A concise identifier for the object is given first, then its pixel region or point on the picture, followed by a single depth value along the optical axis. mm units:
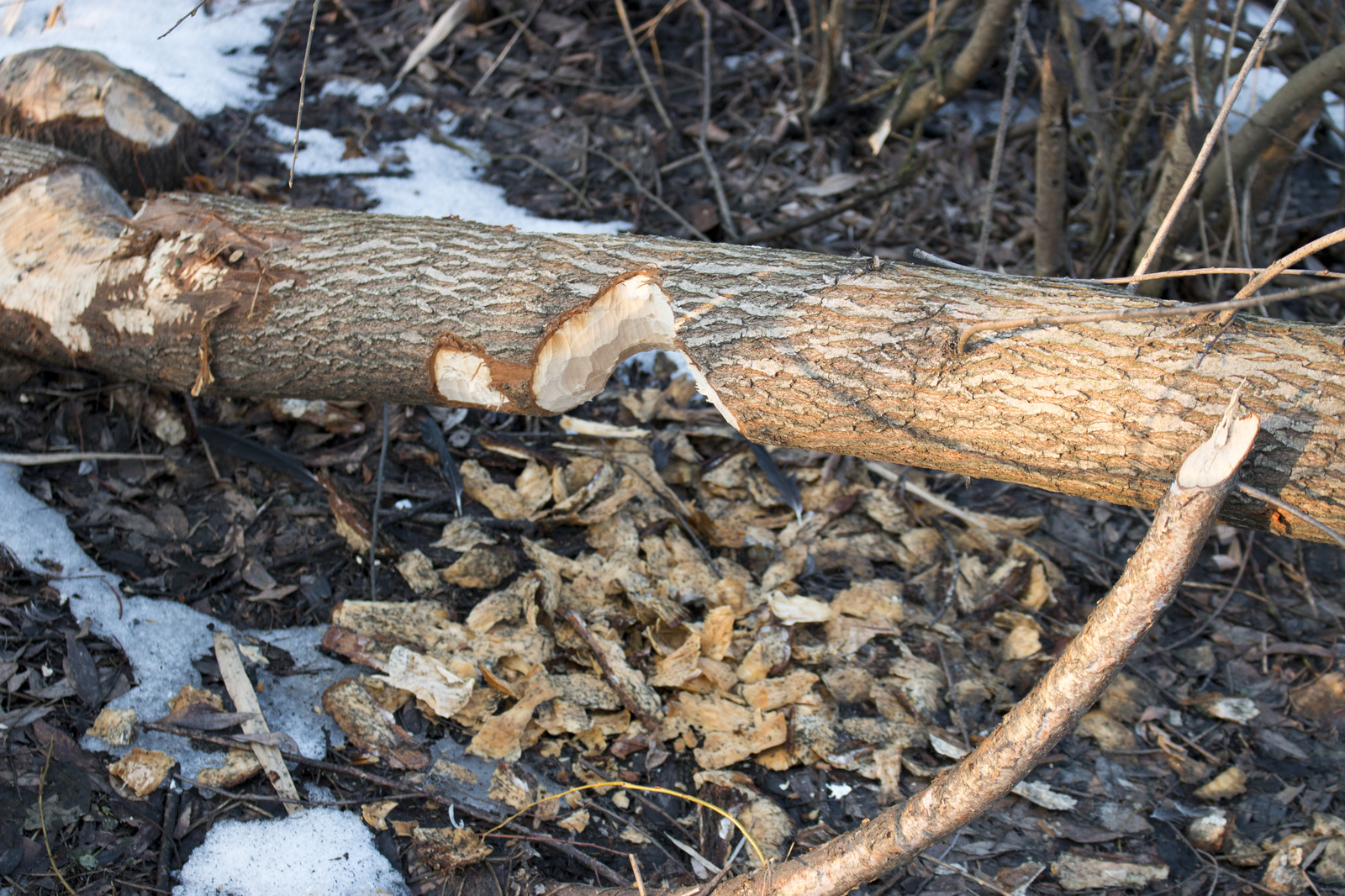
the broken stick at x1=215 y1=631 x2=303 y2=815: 1875
